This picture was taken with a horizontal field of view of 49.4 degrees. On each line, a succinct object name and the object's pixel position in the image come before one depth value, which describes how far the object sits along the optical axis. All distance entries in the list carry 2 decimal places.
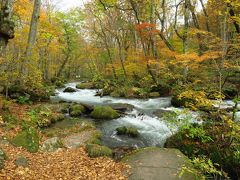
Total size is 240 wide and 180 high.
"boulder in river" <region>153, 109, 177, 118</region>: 12.94
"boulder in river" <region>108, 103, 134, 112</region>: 14.06
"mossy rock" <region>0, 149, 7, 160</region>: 5.84
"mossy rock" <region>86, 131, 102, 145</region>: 8.70
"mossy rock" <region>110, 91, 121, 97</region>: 21.12
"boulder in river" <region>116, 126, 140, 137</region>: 10.20
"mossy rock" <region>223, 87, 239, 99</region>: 17.16
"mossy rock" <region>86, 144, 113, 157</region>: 7.40
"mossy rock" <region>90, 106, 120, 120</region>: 12.63
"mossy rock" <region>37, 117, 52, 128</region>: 9.80
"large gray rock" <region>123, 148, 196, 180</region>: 5.89
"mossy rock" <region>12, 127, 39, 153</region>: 7.39
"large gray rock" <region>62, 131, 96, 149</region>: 8.29
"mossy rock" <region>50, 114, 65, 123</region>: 10.96
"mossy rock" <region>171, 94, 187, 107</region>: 15.29
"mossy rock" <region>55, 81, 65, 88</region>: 30.88
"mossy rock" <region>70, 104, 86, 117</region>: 12.77
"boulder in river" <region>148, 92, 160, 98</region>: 19.73
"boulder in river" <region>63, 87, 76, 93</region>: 25.40
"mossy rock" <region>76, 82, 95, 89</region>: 29.93
